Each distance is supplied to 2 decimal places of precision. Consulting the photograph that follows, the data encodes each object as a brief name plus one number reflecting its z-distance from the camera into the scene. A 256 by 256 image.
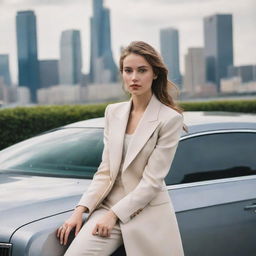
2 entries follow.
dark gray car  3.42
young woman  3.29
